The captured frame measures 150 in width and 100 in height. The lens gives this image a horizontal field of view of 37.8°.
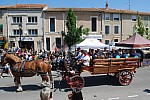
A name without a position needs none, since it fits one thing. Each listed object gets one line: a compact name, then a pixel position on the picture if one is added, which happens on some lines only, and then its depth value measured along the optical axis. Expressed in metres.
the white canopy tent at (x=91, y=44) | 15.16
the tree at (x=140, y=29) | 33.56
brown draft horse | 9.02
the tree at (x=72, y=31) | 31.78
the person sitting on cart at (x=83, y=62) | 9.25
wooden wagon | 8.88
